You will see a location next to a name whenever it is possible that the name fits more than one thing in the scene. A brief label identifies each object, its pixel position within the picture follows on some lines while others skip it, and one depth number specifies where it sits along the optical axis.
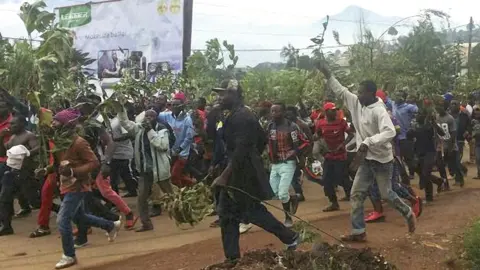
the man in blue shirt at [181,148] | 9.72
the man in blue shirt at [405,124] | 11.11
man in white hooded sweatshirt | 6.96
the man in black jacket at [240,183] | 5.74
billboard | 20.84
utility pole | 30.97
